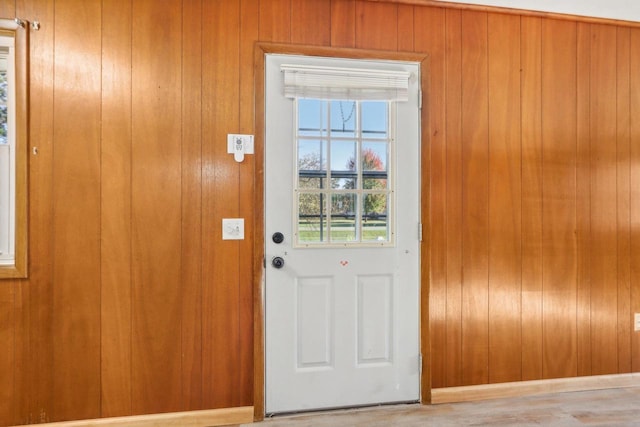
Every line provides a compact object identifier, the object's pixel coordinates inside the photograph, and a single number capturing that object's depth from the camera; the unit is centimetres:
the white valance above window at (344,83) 218
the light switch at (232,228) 215
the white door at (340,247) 218
